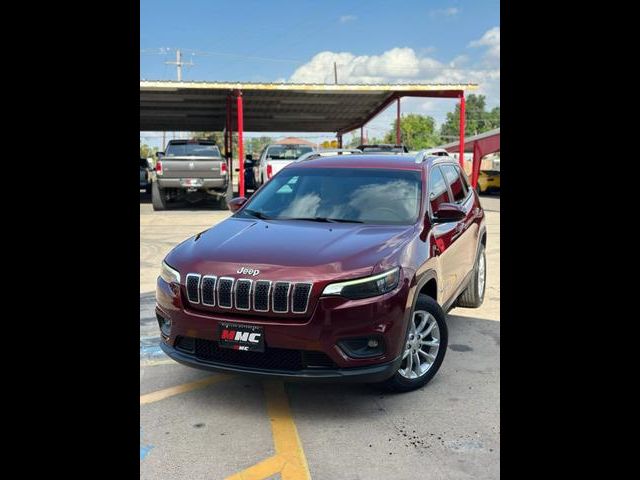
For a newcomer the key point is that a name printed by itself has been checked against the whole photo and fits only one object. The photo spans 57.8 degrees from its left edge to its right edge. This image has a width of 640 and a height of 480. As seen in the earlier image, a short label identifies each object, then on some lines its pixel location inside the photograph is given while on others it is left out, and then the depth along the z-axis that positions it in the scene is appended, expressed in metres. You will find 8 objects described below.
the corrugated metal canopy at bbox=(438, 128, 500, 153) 20.62
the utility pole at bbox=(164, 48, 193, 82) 73.69
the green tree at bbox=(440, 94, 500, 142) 112.06
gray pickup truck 16.12
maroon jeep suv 3.42
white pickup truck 18.76
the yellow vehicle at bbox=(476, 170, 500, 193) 27.50
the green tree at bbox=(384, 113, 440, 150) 91.98
